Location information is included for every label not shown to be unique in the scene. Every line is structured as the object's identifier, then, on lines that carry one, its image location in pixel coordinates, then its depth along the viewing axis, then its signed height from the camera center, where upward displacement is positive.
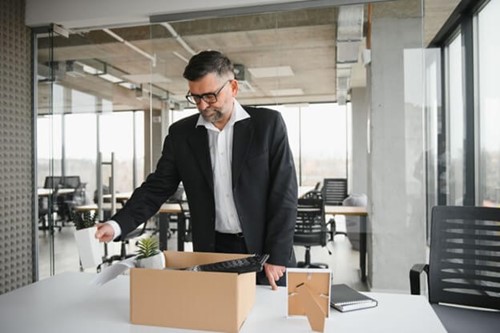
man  1.78 -0.06
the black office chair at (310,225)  3.99 -0.53
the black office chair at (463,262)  2.09 -0.47
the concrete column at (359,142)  3.68 +0.25
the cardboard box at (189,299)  1.19 -0.37
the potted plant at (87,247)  1.40 -0.25
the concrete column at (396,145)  3.44 +0.21
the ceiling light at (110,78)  4.87 +1.09
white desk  1.25 -0.46
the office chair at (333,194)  3.84 -0.22
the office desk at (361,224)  3.71 -0.48
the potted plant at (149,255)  1.42 -0.29
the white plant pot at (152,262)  1.42 -0.31
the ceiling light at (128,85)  4.63 +0.96
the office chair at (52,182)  4.13 -0.11
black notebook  1.38 -0.44
